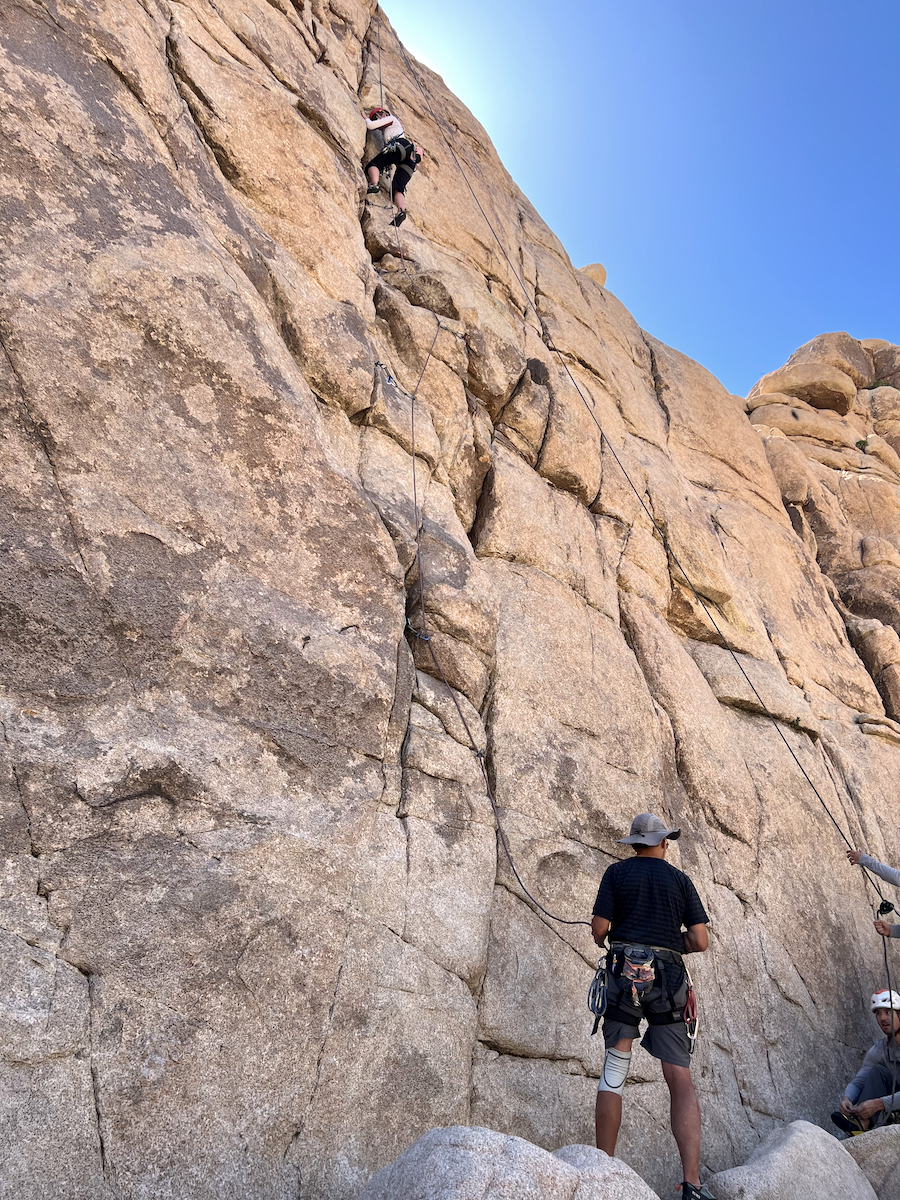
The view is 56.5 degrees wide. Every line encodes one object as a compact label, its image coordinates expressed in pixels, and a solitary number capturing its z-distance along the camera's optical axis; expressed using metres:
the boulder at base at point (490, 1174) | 3.33
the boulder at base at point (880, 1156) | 6.11
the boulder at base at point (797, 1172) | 5.07
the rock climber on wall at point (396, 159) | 11.35
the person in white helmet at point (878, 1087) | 7.24
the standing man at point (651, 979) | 5.31
